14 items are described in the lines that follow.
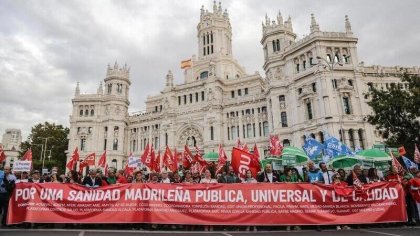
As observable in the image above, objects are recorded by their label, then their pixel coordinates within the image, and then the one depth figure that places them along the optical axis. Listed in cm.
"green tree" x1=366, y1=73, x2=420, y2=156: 2292
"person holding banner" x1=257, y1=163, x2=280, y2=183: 1230
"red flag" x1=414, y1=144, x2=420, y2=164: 1822
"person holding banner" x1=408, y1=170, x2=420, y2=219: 1140
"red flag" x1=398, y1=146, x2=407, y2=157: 1958
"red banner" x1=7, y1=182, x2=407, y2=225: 1055
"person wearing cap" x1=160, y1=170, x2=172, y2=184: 1321
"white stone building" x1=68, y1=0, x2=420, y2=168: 3925
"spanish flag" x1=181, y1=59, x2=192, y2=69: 6322
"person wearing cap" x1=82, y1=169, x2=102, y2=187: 1200
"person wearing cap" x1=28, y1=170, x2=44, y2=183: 1294
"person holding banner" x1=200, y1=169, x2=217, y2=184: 1243
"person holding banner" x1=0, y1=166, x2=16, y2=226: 1120
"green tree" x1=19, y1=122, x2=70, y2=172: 6309
